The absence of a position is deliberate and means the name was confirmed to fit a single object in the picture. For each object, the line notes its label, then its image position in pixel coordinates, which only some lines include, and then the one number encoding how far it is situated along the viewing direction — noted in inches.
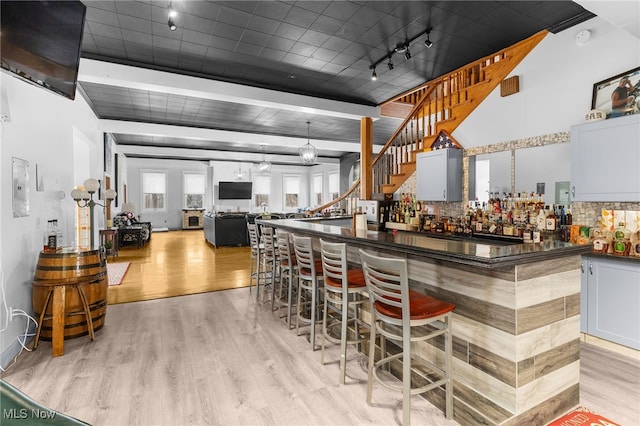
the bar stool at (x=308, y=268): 123.4
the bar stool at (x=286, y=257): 144.1
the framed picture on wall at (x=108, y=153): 337.9
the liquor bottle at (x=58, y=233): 149.3
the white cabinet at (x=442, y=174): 188.9
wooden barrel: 124.1
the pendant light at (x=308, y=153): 293.0
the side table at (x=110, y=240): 298.0
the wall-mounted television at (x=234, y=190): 582.2
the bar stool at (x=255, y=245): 187.5
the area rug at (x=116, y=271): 228.7
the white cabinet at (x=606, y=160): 117.1
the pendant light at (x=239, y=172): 587.5
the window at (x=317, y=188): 652.1
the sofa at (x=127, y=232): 372.2
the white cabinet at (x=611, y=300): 114.0
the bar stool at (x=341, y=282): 100.1
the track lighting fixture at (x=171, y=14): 129.2
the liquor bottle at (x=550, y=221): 146.6
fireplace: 585.3
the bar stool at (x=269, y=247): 166.7
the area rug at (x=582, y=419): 82.0
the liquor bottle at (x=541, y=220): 149.5
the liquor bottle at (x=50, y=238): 135.4
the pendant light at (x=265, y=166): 440.1
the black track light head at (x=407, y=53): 169.8
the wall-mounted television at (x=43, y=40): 80.9
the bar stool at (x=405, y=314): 77.4
